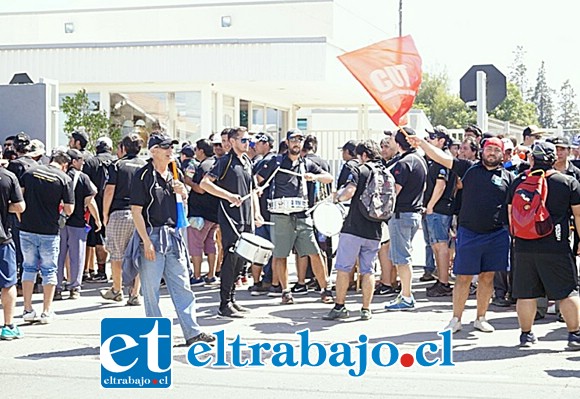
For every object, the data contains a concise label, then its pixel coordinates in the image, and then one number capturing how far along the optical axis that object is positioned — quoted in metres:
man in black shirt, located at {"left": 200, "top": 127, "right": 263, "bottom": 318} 9.74
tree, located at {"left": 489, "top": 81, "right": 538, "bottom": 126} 68.69
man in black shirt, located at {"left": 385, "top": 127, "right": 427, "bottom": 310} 10.42
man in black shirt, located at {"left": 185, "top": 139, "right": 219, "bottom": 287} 12.52
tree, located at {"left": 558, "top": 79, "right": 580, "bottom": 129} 118.38
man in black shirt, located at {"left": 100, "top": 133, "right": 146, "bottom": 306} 10.80
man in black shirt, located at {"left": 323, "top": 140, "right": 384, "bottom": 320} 9.67
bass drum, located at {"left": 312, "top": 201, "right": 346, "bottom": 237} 10.27
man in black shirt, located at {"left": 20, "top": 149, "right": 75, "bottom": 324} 9.48
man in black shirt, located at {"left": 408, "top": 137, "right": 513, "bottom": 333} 8.91
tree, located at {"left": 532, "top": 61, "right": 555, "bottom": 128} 116.19
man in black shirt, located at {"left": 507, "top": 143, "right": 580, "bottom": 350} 8.30
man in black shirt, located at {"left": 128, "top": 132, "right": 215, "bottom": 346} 8.21
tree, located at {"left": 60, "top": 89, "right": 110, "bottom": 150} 20.89
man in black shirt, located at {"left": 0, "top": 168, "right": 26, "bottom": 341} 8.77
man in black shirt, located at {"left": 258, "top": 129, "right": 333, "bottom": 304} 10.80
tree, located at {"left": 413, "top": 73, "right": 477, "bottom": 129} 71.88
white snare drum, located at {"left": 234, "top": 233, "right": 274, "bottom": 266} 9.48
